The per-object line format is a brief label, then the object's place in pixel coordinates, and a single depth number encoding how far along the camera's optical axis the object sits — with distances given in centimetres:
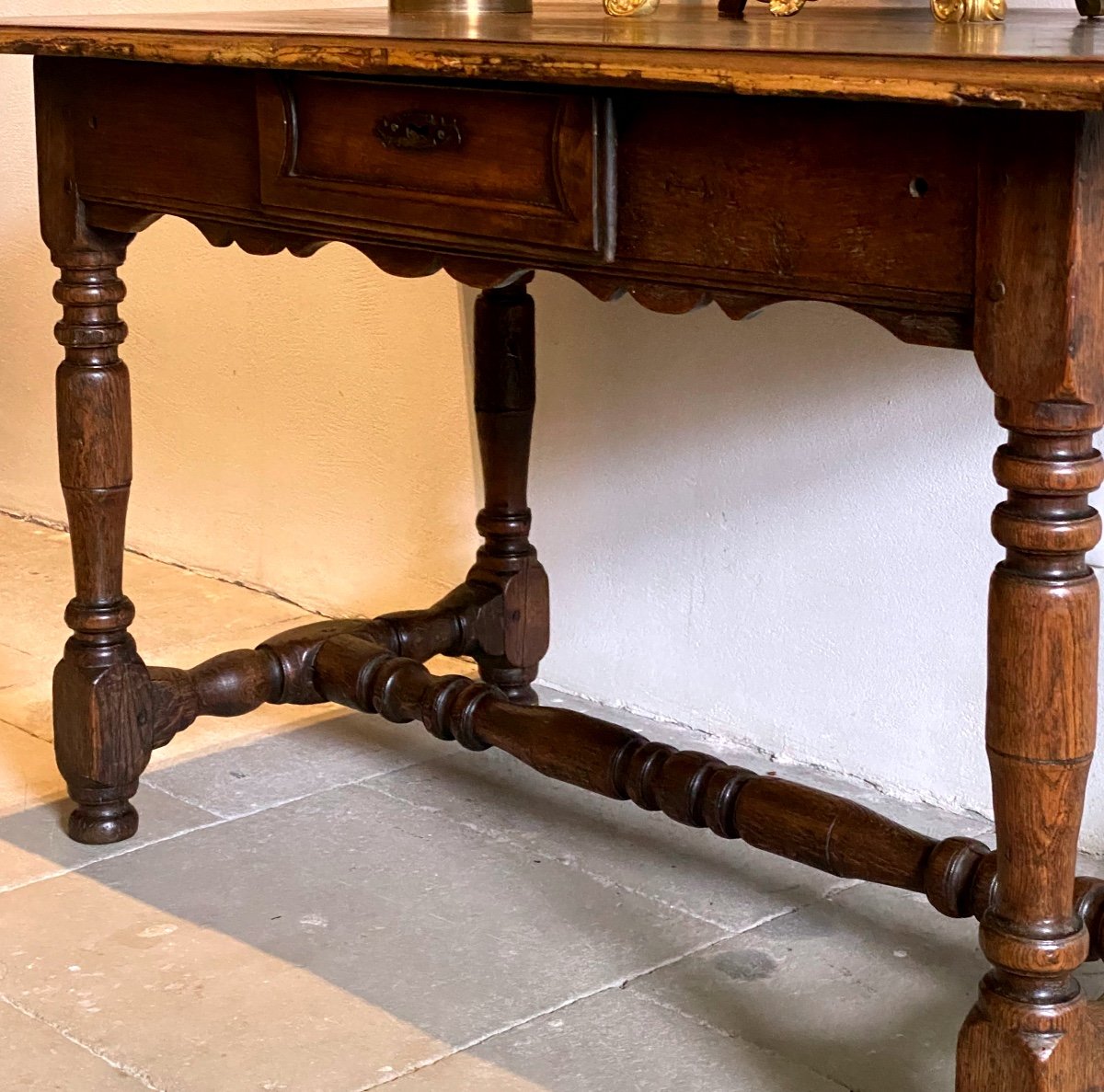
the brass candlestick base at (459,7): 223
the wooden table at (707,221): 130
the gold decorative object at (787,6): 208
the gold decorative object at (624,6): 217
